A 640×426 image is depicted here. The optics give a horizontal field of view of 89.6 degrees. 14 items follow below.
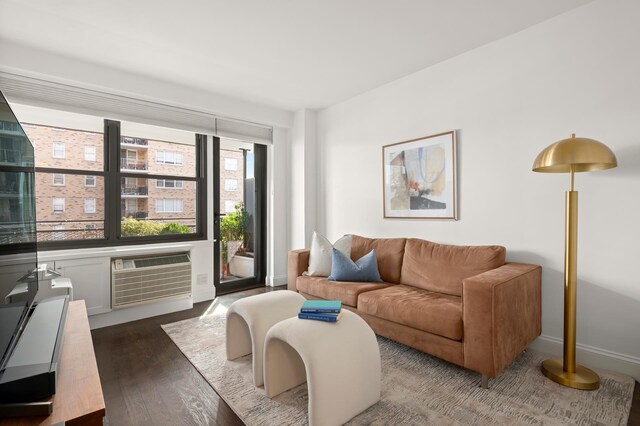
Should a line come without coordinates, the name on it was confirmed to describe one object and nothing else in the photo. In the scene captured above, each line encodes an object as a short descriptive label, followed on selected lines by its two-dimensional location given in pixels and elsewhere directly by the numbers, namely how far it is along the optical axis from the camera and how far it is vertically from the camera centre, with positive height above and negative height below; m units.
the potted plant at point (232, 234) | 4.38 -0.34
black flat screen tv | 1.18 -0.05
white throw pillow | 3.40 -0.47
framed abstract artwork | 3.09 +0.32
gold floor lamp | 1.94 -0.15
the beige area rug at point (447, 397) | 1.72 -1.12
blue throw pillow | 3.16 -0.59
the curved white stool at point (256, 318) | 2.07 -0.74
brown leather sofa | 1.96 -0.70
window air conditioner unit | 3.21 -0.73
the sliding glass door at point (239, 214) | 4.29 -0.06
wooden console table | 1.05 -0.67
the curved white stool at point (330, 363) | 1.57 -0.82
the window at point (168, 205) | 3.81 +0.05
